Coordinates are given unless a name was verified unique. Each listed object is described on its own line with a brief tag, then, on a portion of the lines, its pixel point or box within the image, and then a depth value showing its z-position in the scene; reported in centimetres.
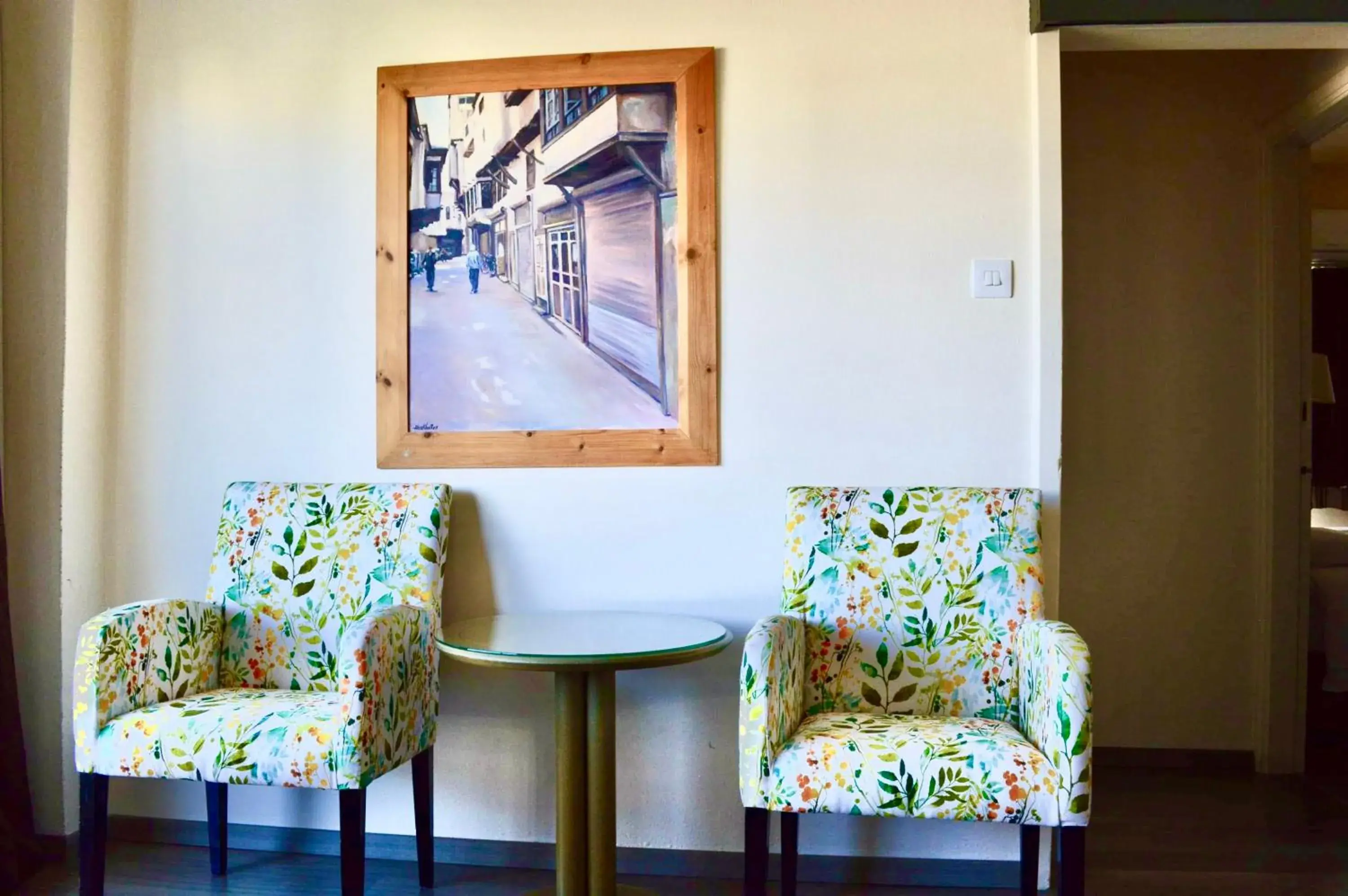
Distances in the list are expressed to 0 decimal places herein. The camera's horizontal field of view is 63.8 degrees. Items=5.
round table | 218
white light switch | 255
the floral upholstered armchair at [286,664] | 209
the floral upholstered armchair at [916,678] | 191
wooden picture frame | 263
